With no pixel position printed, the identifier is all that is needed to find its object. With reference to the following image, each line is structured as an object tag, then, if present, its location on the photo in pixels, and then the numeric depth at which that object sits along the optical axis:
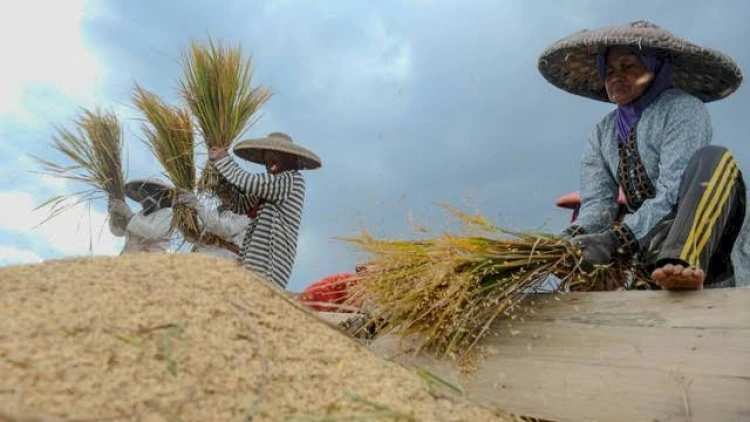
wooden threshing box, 1.55
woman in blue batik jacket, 1.90
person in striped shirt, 4.01
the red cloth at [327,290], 2.21
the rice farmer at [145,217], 4.59
